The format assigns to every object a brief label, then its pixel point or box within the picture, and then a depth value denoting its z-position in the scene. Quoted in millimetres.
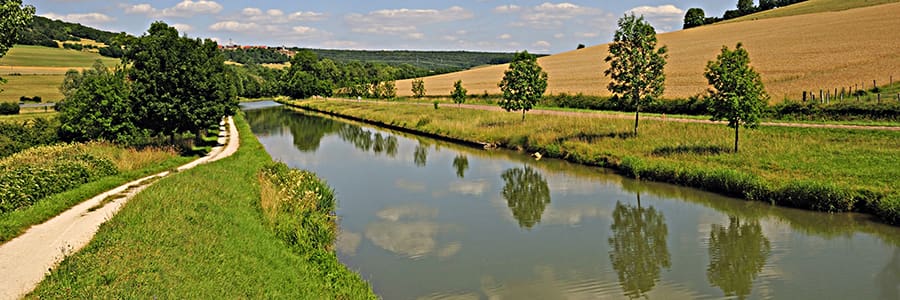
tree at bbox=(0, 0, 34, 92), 12648
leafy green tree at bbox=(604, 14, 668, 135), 30141
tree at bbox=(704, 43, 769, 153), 23531
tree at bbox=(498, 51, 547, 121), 41281
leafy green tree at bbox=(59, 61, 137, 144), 25891
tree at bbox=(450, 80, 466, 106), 58581
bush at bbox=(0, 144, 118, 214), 15195
